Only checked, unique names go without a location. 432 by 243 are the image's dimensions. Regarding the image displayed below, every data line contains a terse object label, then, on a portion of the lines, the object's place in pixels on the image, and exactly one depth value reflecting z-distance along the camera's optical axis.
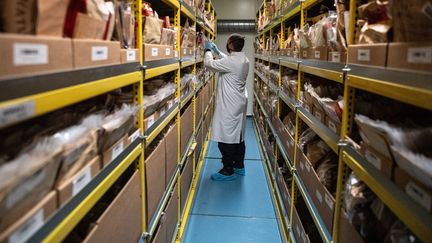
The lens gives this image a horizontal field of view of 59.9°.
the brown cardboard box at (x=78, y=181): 1.05
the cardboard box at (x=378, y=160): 1.27
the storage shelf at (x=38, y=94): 0.77
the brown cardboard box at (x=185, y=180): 3.51
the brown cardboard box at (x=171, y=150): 2.63
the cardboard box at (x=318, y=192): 1.93
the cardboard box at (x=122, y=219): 1.33
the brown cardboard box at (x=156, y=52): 2.02
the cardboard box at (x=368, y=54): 1.33
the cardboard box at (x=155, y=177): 2.09
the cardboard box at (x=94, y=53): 1.13
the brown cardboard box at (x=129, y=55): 1.60
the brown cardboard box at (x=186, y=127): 3.47
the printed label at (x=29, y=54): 0.82
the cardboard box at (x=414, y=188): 1.01
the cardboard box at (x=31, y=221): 0.81
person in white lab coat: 4.61
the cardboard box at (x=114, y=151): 1.41
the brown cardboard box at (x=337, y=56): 1.82
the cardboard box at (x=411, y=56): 1.05
